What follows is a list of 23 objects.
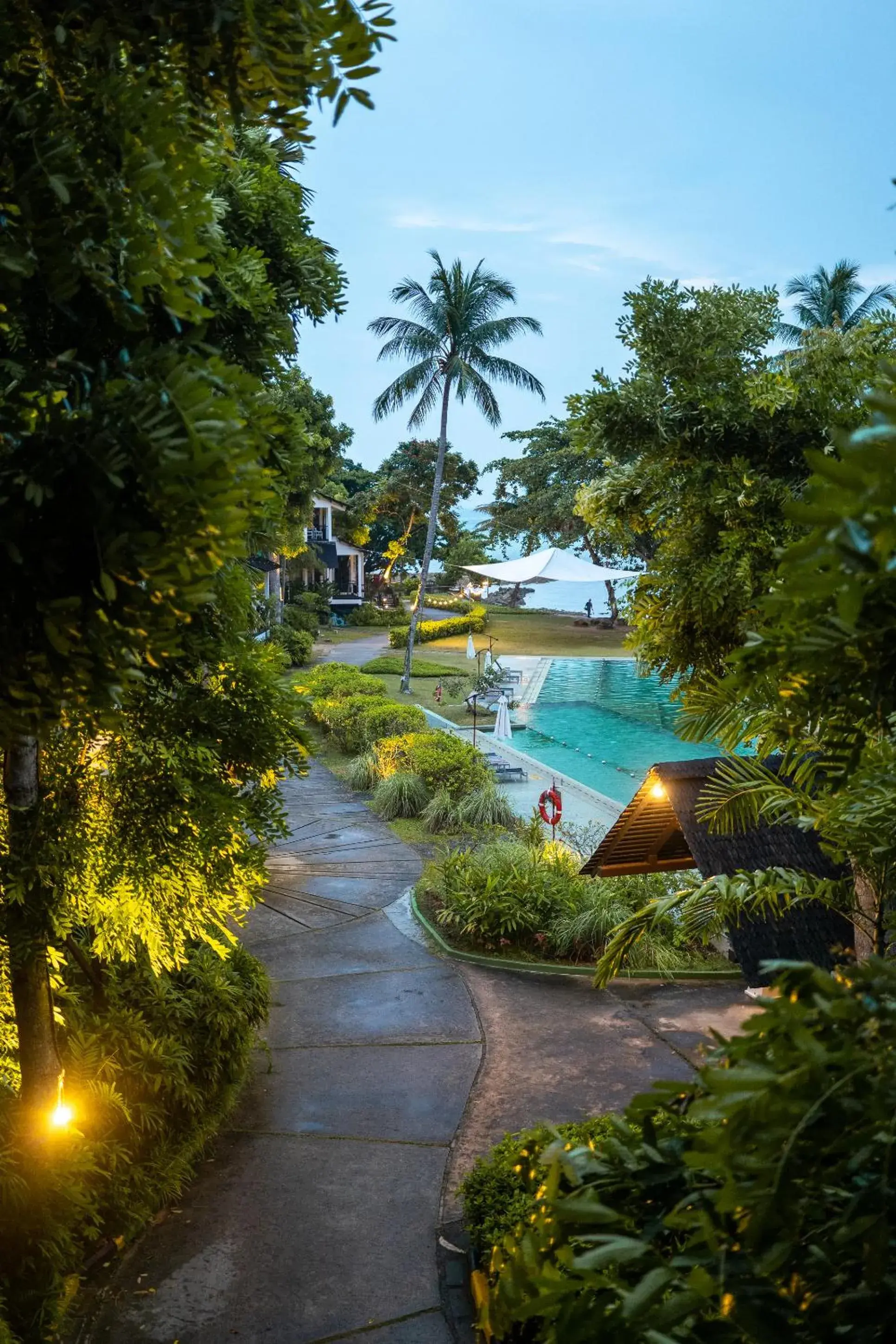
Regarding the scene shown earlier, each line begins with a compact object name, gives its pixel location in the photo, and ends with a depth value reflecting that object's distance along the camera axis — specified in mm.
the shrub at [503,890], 10891
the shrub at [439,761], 16109
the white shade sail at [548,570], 33750
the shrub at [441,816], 15195
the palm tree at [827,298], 41156
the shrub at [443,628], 38750
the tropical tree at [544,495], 45719
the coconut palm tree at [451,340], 25234
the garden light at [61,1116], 5066
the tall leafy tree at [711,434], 7105
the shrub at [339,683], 23648
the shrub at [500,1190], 5473
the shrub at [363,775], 17766
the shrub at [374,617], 47281
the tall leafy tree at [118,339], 1932
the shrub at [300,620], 38438
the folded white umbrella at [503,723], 20562
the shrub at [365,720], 19812
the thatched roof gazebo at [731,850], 6719
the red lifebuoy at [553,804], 12547
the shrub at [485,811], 15203
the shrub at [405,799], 15836
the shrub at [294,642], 30438
